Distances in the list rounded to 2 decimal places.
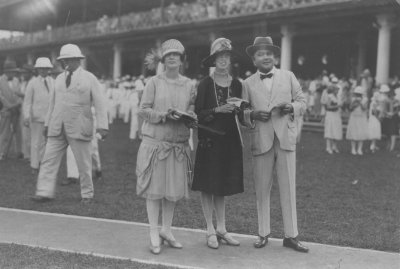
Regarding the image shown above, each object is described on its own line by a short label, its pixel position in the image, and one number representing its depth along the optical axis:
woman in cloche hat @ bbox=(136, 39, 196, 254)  5.14
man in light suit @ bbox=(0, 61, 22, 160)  11.48
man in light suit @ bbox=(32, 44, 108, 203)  7.06
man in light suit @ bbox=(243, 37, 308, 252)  5.16
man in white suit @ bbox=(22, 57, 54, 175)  9.49
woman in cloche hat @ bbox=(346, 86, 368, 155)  13.41
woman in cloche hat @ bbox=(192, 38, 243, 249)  5.17
